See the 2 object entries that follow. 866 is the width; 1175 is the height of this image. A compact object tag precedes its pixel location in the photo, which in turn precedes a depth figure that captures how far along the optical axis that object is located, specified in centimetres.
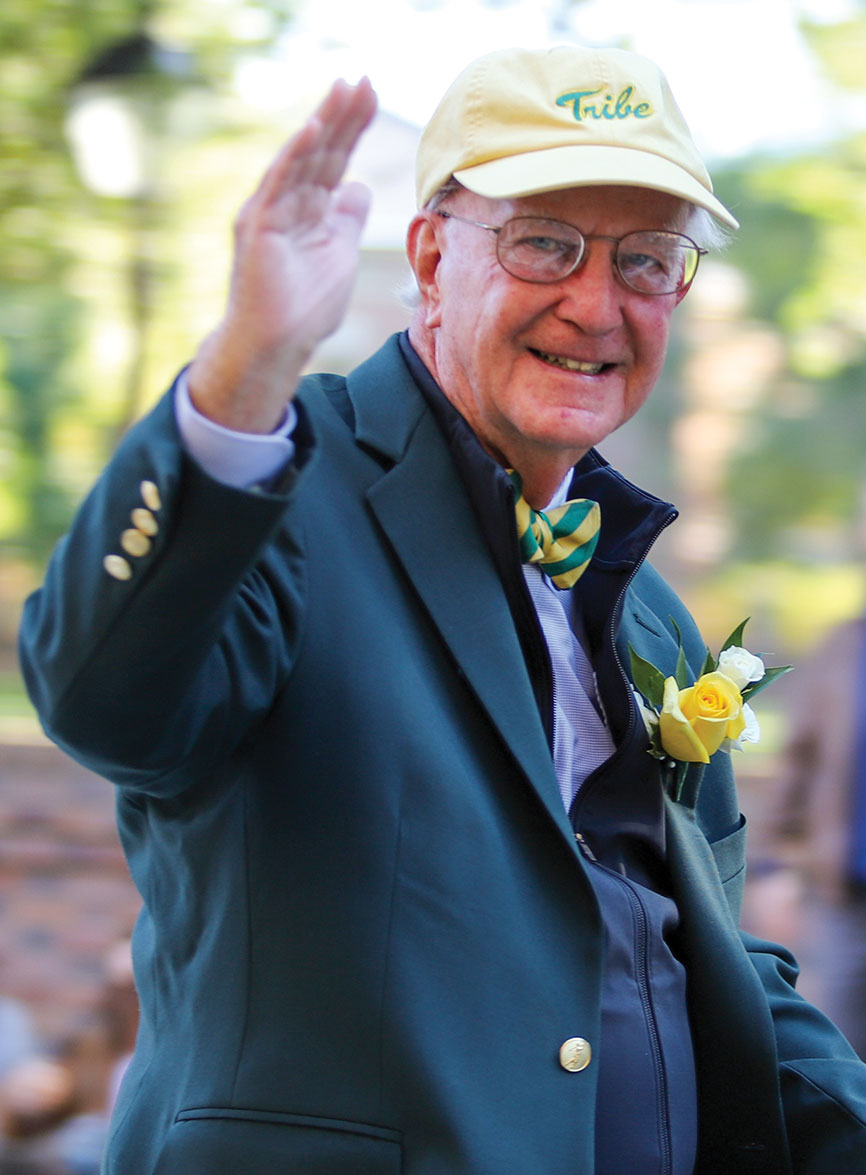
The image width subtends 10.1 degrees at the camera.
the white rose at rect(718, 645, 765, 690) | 313
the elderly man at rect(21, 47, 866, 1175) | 272
